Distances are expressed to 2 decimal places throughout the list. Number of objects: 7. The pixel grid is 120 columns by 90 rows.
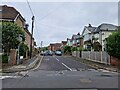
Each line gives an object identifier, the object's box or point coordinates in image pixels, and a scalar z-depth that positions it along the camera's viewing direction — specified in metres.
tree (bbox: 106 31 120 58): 9.33
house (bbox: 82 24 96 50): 24.85
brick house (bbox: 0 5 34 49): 14.57
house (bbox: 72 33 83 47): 30.49
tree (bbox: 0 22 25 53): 9.55
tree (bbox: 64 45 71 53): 28.65
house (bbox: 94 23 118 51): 21.88
